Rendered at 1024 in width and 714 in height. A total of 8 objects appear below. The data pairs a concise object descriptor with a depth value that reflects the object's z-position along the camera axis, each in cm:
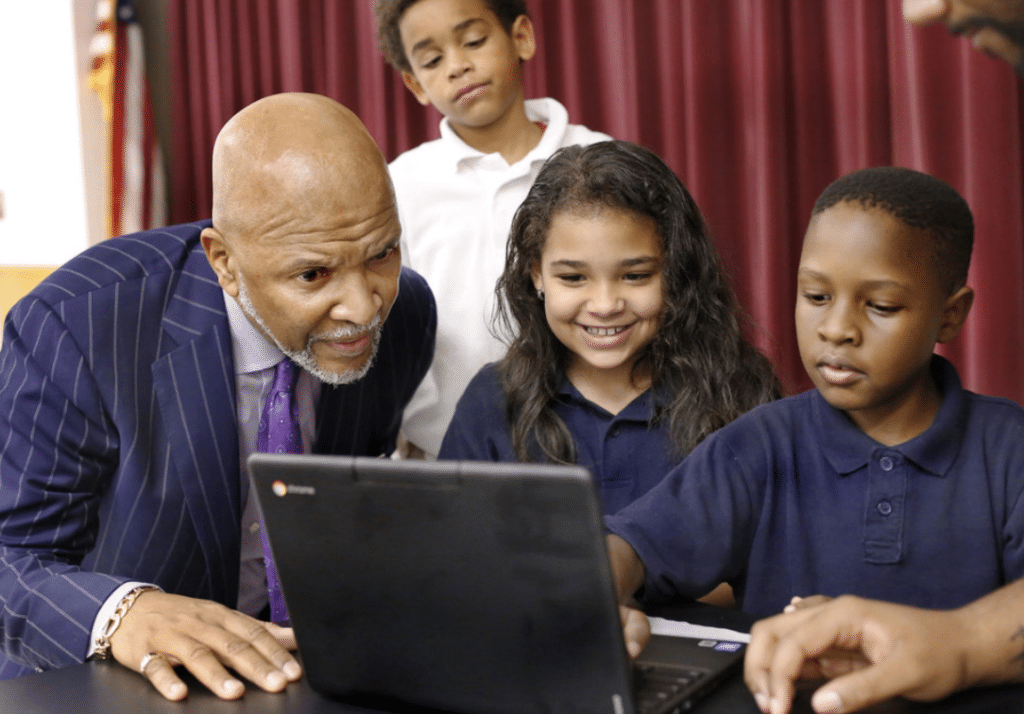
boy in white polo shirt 210
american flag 350
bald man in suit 142
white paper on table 99
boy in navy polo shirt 110
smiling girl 169
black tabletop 81
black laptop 74
